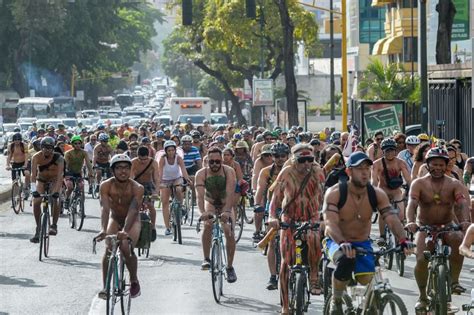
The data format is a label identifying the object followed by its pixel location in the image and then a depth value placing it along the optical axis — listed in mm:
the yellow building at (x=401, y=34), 69500
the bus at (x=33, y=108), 82250
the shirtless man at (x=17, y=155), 31281
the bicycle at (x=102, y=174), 31286
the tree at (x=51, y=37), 91500
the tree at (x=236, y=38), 69500
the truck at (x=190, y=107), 70875
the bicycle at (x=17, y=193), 30844
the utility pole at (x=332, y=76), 63519
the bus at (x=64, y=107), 95625
